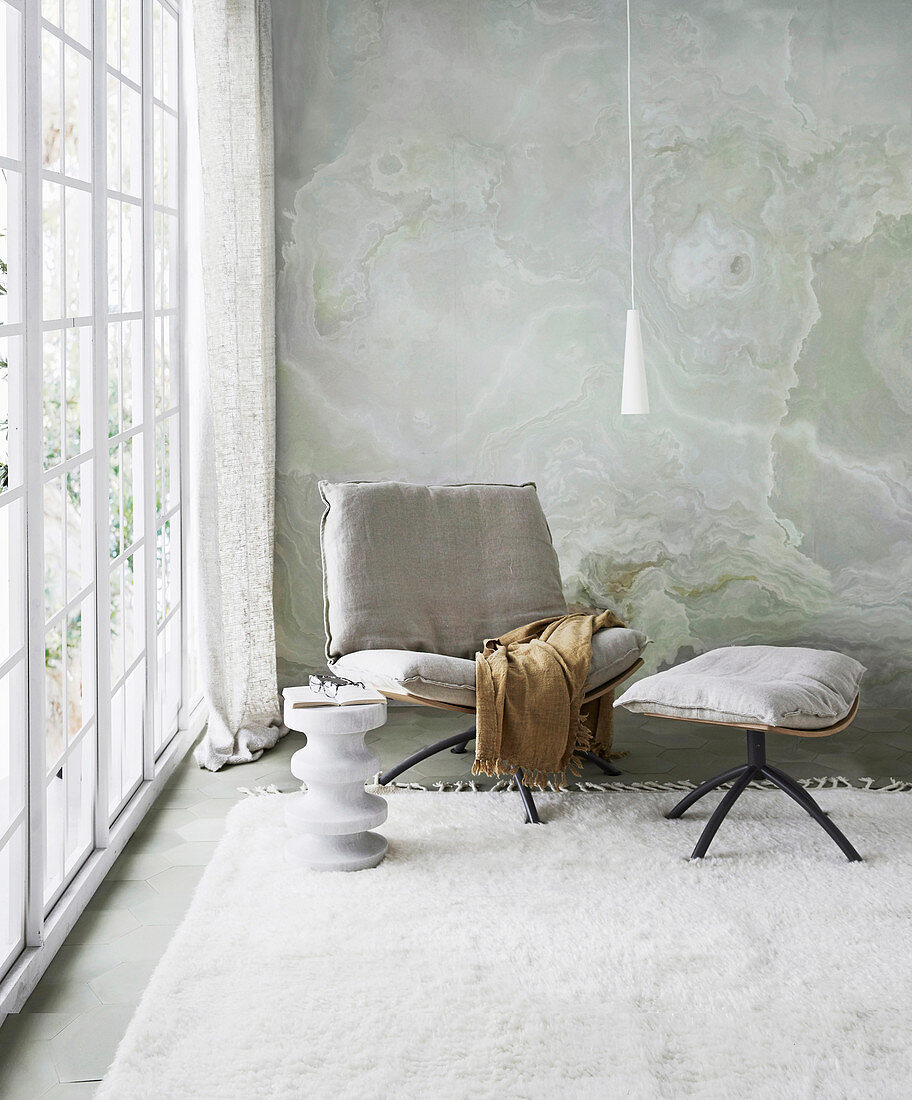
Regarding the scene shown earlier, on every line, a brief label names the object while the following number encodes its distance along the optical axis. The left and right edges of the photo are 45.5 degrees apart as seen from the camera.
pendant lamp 3.77
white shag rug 1.89
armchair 3.28
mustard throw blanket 2.94
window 2.13
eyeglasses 2.83
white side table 2.71
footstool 2.75
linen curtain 3.51
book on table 2.74
